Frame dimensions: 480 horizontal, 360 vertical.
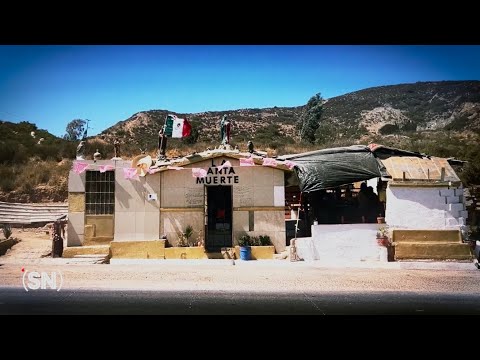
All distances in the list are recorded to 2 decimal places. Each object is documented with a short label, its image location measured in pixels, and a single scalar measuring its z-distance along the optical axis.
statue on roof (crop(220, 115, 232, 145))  12.71
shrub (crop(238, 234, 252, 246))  11.89
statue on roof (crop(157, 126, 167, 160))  12.57
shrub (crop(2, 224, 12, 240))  11.36
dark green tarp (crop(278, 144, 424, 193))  11.81
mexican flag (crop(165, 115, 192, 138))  12.55
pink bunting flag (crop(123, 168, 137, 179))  12.02
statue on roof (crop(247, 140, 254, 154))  12.83
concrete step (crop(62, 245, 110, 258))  11.45
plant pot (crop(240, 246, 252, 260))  11.55
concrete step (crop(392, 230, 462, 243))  10.84
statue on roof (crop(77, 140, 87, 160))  12.05
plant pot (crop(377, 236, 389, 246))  10.94
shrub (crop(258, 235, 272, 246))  11.93
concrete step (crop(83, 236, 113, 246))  11.80
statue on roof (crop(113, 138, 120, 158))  12.71
